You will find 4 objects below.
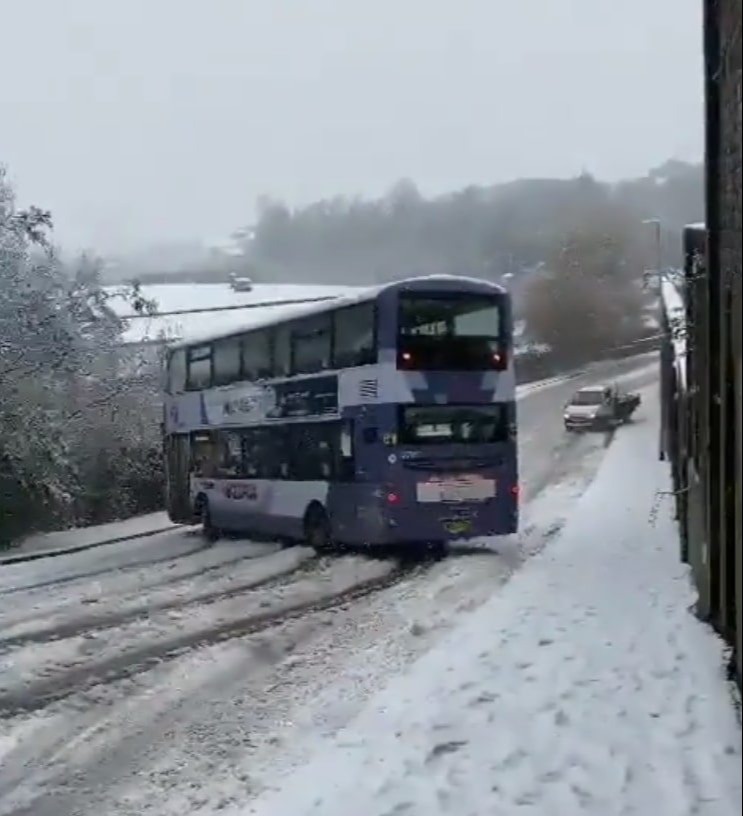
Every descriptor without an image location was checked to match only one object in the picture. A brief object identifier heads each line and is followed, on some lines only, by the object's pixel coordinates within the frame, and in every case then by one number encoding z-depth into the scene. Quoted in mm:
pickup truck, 46812
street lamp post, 30428
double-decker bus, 18984
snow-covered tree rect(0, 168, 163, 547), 29812
